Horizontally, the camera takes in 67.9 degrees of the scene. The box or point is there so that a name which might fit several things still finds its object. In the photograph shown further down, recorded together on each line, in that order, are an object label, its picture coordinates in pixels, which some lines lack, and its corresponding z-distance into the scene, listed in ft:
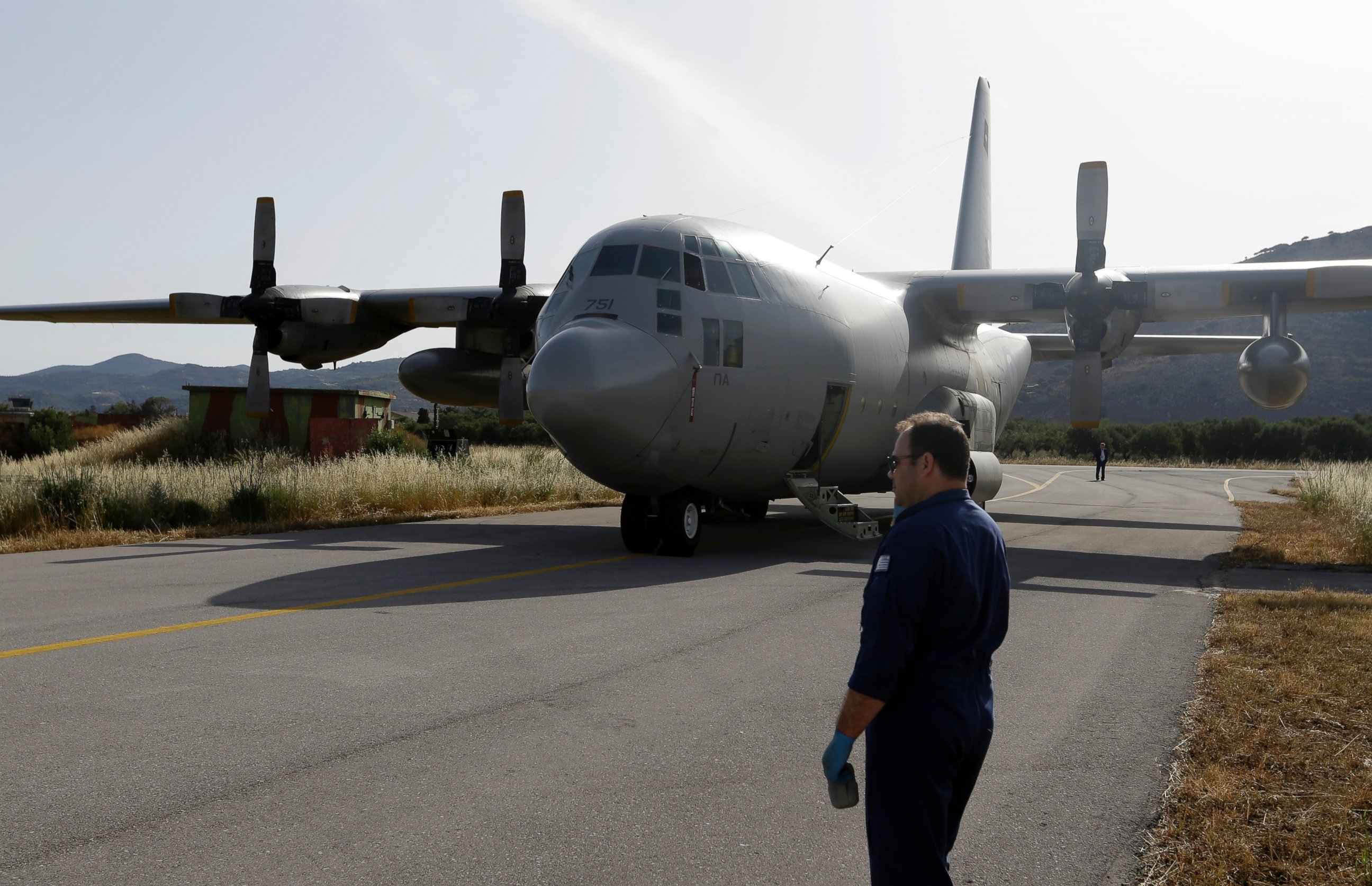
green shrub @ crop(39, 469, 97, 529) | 51.65
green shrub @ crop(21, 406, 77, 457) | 117.50
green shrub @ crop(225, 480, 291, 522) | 57.88
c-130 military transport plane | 41.47
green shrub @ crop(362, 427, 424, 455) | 102.99
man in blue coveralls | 9.37
